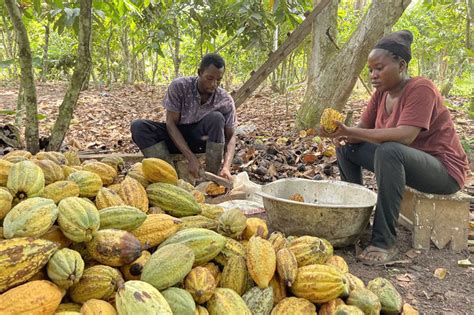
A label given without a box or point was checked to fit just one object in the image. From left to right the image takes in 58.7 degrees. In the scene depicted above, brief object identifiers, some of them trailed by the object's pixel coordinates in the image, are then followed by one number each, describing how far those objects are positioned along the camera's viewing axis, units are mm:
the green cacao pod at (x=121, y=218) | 1677
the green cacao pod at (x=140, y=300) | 1308
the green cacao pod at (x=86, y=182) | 1927
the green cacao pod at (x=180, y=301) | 1429
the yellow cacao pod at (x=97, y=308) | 1351
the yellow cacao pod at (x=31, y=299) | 1263
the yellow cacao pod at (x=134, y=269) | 1593
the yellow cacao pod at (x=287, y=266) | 1732
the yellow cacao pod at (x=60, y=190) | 1751
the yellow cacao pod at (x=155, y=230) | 1751
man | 3680
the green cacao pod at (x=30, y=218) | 1452
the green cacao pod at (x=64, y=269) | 1396
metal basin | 2578
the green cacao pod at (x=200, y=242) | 1696
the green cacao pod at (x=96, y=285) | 1450
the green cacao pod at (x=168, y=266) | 1488
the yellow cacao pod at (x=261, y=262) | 1680
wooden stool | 2816
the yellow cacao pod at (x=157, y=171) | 2166
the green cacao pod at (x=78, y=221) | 1528
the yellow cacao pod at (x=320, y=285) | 1701
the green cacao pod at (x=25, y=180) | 1703
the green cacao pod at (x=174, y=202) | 2037
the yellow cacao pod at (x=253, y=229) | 2084
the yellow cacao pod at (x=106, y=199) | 1854
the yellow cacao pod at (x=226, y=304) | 1513
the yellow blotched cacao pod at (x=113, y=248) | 1542
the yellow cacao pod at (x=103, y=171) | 2203
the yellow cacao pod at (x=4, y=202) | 1578
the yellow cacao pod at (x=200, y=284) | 1537
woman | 2623
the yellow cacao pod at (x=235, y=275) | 1701
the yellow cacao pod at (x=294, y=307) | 1613
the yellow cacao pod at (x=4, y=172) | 1840
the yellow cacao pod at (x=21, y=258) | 1321
